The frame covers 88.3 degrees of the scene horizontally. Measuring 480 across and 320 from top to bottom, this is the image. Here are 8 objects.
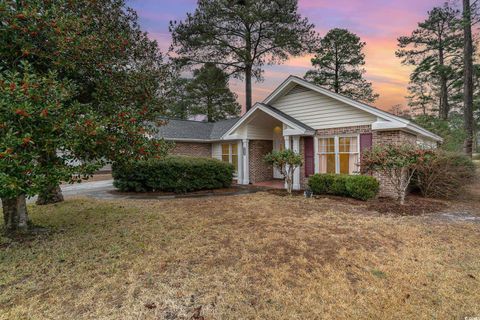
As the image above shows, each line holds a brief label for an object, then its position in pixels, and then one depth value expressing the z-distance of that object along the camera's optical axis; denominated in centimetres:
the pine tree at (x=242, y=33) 1830
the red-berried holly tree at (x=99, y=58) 422
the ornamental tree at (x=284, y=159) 948
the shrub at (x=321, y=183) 962
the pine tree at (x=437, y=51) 2166
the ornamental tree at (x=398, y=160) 724
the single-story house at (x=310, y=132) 926
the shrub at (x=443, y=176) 910
